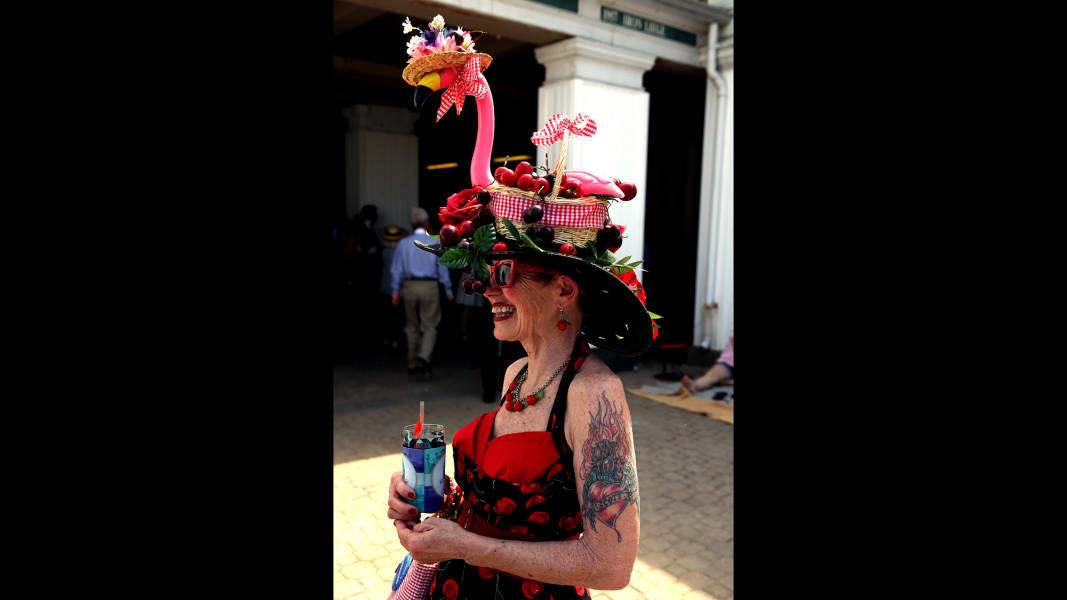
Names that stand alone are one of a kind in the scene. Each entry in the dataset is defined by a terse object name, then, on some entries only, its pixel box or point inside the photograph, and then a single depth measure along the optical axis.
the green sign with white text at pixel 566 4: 7.63
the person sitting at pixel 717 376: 8.35
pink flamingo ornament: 1.95
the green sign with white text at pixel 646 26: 8.24
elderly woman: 1.66
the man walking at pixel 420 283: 8.43
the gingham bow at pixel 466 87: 1.92
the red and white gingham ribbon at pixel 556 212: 1.84
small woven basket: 1.84
